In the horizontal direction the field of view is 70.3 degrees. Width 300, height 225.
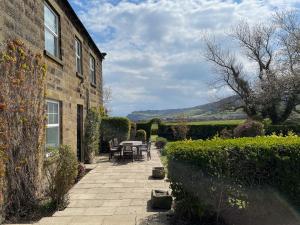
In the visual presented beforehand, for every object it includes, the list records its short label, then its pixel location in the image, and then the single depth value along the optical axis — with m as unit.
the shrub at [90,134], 9.16
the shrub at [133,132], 15.28
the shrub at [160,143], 14.16
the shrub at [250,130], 12.12
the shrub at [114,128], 11.66
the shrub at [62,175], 4.30
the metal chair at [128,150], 9.66
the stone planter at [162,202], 4.28
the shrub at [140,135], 14.93
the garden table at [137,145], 9.61
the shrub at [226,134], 13.97
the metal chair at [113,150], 9.80
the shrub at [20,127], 3.84
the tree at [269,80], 17.27
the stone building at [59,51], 4.40
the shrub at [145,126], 17.85
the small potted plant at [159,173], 6.54
